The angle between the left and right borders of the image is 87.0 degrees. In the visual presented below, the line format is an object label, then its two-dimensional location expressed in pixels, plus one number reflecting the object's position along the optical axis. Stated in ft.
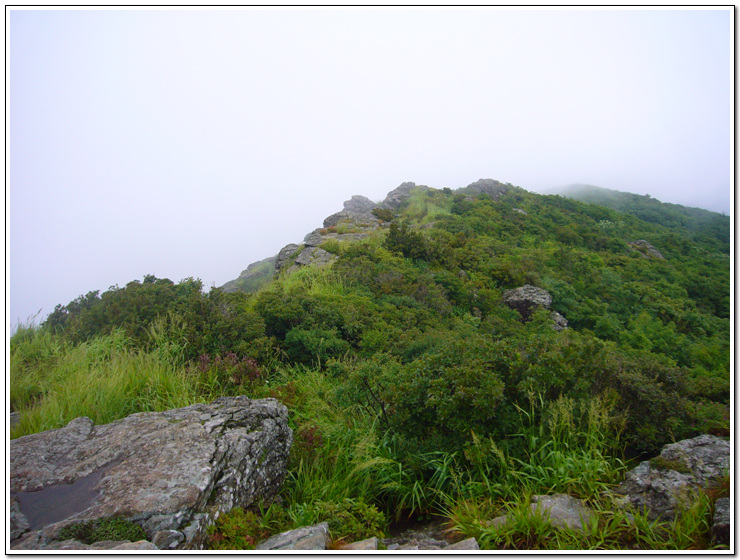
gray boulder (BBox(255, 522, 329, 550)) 8.39
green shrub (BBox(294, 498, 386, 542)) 9.21
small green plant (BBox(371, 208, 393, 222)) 64.75
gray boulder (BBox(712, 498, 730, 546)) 7.96
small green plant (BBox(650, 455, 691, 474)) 9.94
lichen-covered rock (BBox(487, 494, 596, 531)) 8.87
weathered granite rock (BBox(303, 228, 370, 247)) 48.32
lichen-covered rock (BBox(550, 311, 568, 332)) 29.61
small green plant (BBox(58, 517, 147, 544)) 8.18
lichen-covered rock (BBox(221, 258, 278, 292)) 63.03
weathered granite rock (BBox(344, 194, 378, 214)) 85.57
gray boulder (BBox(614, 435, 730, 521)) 9.23
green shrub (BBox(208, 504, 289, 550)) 8.67
